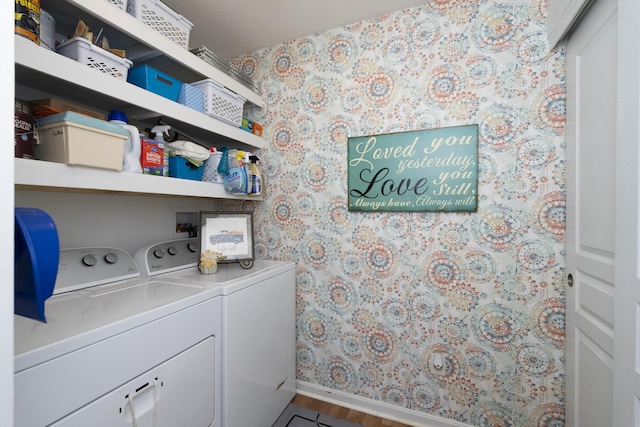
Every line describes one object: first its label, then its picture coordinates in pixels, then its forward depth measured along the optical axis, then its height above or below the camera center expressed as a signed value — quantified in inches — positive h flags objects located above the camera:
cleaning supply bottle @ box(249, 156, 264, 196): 72.7 +8.7
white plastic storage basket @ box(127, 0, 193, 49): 51.6 +38.2
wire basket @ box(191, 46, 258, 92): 65.7 +37.6
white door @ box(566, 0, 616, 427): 42.2 -0.3
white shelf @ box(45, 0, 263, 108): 43.8 +32.4
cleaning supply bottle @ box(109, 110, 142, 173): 50.3 +12.3
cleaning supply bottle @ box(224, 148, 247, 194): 68.5 +8.9
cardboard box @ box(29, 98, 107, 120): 43.4 +17.2
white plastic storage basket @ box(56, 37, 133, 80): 43.6 +25.5
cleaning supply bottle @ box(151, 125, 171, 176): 58.7 +15.9
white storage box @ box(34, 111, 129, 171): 39.5 +10.7
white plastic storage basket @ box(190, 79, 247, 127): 64.6 +27.2
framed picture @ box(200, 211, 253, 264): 68.5 -5.5
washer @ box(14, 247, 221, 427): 29.5 -17.6
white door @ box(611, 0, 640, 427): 33.6 -1.4
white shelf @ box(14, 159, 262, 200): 36.2 +5.2
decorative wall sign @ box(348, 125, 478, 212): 62.6 +10.2
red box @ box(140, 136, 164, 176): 53.8 +11.1
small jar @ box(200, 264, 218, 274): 63.0 -12.7
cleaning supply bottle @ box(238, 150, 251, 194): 70.7 +13.0
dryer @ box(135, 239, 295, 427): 53.6 -26.1
